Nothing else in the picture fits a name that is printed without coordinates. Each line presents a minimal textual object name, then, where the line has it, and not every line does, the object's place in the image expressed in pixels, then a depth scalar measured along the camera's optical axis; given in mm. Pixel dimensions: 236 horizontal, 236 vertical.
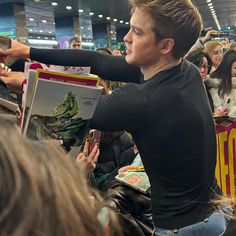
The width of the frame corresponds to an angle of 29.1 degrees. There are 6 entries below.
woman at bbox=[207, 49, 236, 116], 4512
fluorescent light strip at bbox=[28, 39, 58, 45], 18298
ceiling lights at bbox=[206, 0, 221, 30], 20503
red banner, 2982
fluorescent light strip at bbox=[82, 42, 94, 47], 21848
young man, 1353
